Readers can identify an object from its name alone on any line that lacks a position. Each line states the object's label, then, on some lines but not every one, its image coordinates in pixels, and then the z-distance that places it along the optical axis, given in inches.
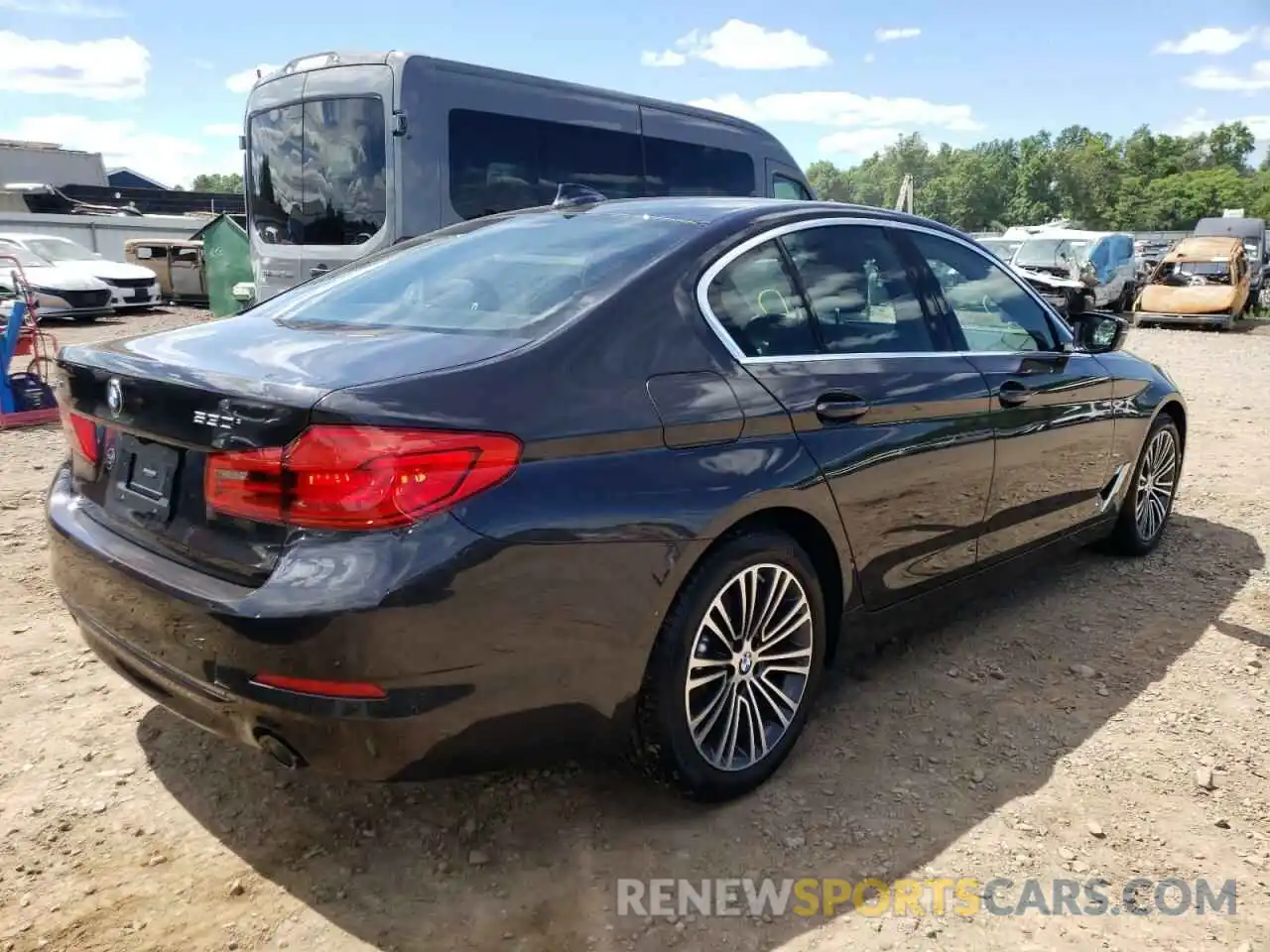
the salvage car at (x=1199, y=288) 745.0
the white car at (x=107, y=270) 723.4
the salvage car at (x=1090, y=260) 774.7
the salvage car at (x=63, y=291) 655.8
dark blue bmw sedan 82.0
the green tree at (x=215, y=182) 4569.4
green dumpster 608.4
